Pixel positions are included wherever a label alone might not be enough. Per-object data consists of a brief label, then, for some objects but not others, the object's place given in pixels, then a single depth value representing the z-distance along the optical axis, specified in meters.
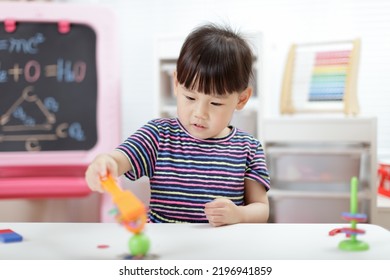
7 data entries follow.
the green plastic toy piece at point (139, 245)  1.03
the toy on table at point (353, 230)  1.06
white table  1.05
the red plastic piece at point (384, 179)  2.75
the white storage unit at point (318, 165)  2.64
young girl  1.37
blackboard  2.58
